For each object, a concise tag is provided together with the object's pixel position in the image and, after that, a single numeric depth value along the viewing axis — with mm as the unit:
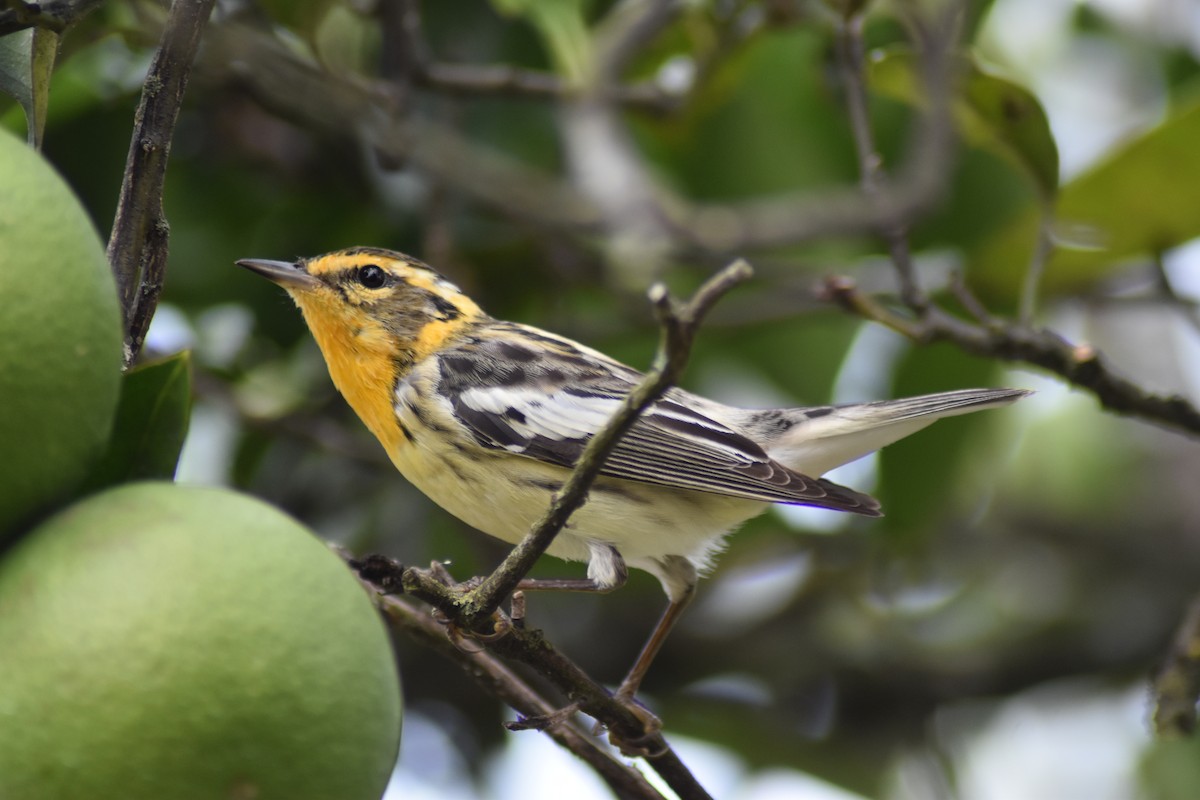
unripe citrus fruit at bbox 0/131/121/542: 3055
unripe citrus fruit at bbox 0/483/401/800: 3021
